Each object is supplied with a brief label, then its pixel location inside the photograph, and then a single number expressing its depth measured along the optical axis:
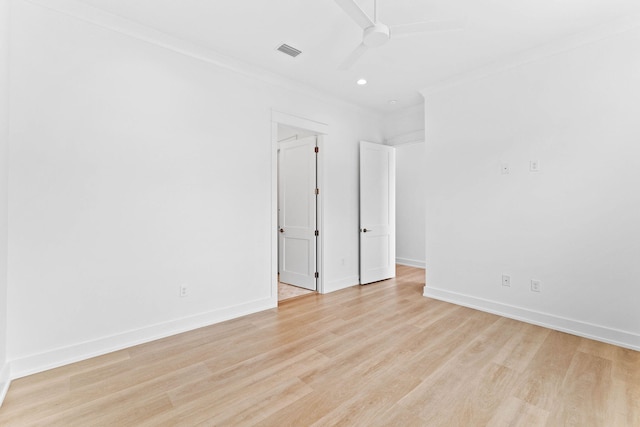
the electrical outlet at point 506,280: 3.24
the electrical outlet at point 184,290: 2.87
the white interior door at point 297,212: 4.25
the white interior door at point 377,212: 4.56
